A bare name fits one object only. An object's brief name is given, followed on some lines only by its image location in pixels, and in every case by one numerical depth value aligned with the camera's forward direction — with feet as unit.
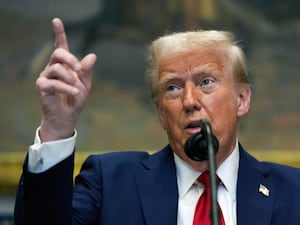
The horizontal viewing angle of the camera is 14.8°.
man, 12.29
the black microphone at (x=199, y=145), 10.04
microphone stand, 9.31
